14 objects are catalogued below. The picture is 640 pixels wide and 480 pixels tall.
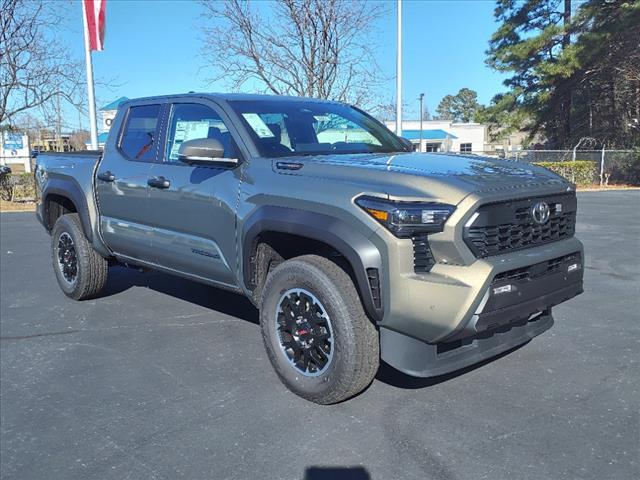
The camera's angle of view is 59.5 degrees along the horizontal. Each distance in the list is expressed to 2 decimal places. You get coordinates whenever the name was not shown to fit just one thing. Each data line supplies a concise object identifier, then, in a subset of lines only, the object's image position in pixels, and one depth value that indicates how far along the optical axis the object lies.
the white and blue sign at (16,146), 20.09
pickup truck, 2.90
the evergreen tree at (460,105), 119.31
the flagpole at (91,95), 15.17
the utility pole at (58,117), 18.01
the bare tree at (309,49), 14.10
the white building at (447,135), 59.59
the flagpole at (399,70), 16.56
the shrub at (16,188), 17.97
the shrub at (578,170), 25.11
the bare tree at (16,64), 16.34
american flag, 14.16
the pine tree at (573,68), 25.35
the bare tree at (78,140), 54.00
